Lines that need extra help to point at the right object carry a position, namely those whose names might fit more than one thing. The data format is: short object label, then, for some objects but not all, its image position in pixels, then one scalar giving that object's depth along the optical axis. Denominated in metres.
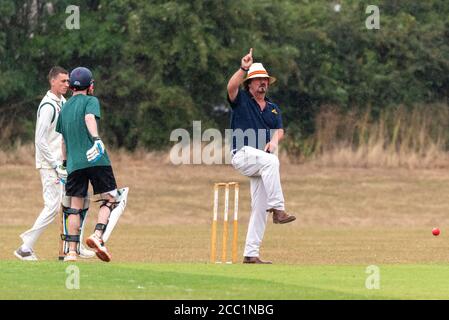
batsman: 16.75
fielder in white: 18.39
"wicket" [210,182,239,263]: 17.80
